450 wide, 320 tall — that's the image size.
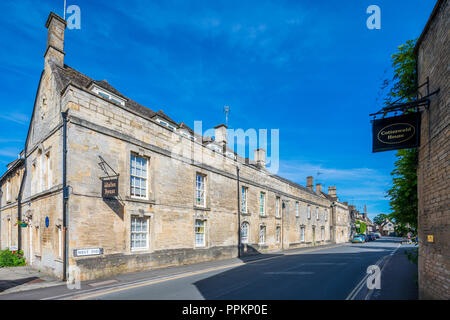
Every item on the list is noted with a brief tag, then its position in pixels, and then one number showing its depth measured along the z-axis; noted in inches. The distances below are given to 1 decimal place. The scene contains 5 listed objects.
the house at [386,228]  4611.2
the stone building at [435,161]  234.5
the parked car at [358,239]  1779.8
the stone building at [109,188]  454.6
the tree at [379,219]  5565.9
